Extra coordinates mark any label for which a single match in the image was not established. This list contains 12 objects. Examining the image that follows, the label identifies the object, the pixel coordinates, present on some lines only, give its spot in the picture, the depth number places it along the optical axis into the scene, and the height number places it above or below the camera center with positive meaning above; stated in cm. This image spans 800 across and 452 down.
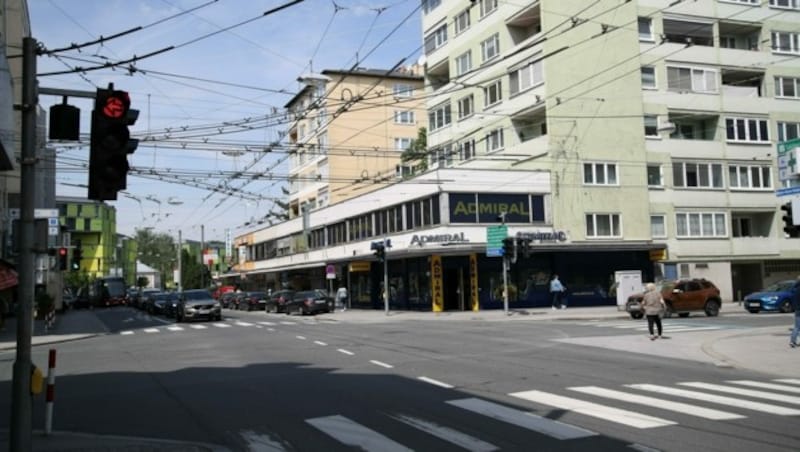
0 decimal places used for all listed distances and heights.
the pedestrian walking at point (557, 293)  3600 -86
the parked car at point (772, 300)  3084 -127
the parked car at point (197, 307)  3469 -97
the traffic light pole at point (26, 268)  683 +25
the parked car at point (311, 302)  4047 -102
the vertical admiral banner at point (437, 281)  3764 -1
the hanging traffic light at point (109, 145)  776 +162
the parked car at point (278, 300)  4464 -95
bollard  851 -139
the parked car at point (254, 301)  5178 -110
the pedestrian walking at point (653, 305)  1919 -86
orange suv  2881 -103
